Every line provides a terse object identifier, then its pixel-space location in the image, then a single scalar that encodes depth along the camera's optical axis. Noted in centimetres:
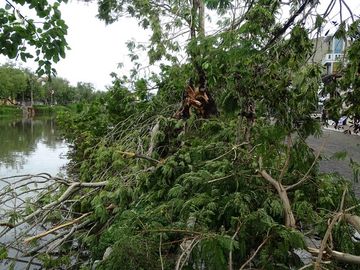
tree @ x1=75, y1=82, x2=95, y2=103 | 7094
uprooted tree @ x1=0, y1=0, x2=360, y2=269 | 260
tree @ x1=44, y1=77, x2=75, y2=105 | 7136
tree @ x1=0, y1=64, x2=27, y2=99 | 5450
